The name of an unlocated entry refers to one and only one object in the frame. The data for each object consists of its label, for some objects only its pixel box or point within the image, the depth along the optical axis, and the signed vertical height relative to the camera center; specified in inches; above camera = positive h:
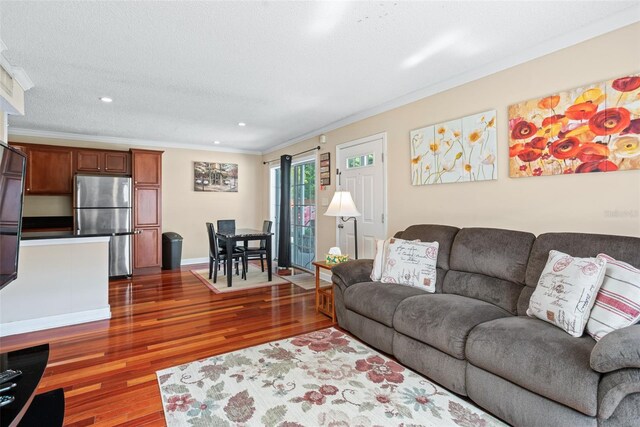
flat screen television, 57.7 +1.4
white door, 153.4 +13.2
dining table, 176.4 -15.0
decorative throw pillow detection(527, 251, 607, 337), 64.7 -17.4
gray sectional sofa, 52.4 -27.0
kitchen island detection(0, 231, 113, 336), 117.7 -27.6
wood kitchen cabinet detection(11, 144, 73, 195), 194.7 +28.3
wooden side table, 129.6 -37.7
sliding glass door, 219.8 -0.2
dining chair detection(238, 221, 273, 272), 194.2 -23.8
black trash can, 226.2 -26.8
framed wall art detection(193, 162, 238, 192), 257.0 +30.8
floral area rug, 68.7 -44.7
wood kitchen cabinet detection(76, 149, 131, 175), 206.2 +35.0
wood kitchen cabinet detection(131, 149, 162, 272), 214.2 +3.9
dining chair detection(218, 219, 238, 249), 216.9 -9.0
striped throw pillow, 60.1 -17.8
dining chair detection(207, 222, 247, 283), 188.4 -25.2
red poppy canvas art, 79.7 +22.6
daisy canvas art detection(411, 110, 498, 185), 109.4 +23.1
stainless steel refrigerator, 193.3 +2.5
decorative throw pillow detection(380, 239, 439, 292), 103.8 -17.7
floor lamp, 137.7 +2.8
